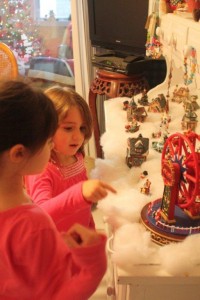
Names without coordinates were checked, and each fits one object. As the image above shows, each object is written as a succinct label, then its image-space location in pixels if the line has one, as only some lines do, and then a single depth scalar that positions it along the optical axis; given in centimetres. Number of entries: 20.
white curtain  307
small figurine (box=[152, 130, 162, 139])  160
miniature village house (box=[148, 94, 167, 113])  190
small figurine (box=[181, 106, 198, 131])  161
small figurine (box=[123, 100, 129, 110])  193
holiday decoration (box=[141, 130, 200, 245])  92
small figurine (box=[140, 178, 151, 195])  113
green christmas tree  340
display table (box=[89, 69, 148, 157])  247
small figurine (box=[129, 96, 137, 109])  180
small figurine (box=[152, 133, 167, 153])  147
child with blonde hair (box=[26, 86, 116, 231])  114
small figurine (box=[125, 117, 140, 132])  164
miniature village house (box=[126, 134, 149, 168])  135
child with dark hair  70
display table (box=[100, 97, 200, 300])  82
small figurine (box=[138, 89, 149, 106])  198
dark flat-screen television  263
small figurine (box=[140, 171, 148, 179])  124
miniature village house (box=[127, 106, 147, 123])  175
